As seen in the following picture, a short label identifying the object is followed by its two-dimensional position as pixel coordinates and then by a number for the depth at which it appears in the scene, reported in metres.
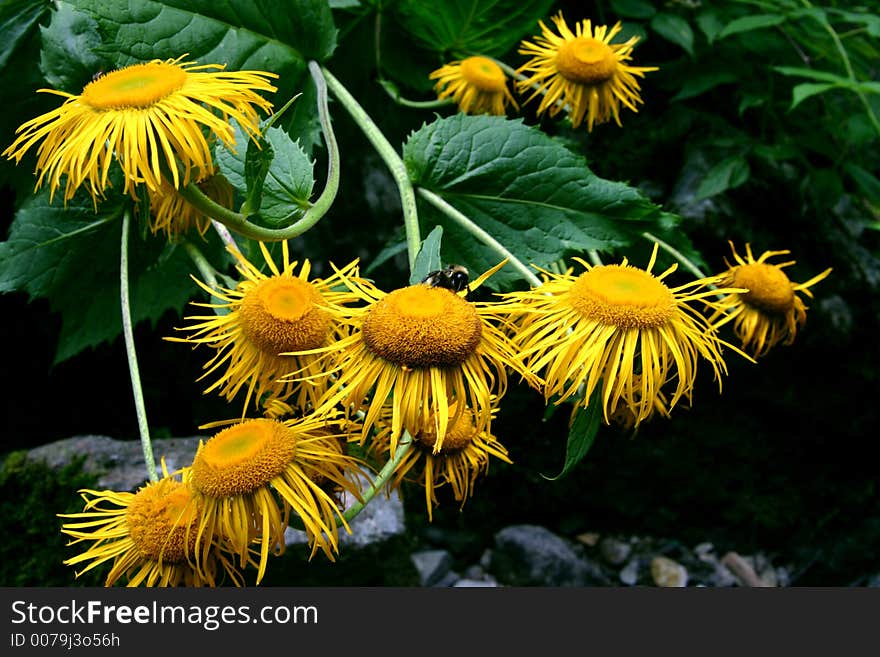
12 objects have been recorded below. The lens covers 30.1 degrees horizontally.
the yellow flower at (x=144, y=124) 0.40
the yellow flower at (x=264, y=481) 0.40
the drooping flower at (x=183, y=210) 0.48
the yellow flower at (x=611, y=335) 0.41
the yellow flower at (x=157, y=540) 0.41
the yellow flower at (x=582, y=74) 0.57
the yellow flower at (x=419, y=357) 0.39
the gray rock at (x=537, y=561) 0.79
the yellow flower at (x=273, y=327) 0.43
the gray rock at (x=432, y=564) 0.79
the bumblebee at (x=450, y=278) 0.40
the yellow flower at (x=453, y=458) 0.43
